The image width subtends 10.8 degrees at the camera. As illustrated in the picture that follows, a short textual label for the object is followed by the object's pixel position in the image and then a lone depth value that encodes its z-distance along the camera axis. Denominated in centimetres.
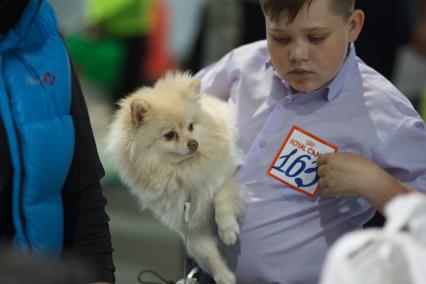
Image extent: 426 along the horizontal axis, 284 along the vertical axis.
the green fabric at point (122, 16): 907
